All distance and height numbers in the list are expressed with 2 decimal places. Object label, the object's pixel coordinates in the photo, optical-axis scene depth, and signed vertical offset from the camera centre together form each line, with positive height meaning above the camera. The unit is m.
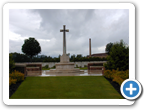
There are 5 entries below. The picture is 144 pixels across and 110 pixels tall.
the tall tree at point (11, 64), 9.93 -0.79
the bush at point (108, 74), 9.99 -1.55
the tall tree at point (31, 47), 36.34 +1.71
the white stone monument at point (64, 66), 14.83 -1.52
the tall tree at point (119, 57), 10.48 -0.32
